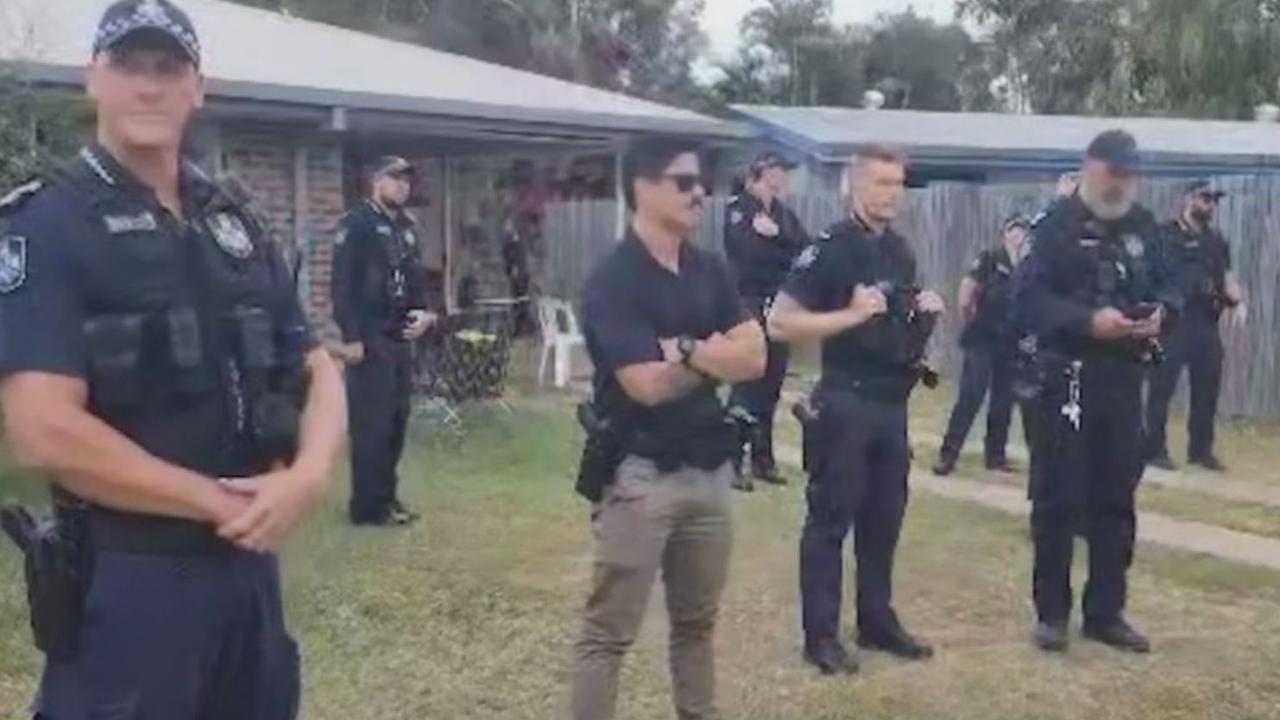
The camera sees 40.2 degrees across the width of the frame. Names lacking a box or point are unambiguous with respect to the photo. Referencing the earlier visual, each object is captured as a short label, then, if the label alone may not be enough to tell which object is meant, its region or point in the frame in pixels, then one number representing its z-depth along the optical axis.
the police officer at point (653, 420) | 4.67
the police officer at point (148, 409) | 2.78
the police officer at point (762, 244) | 9.58
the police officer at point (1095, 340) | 6.08
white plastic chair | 16.16
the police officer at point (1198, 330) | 10.80
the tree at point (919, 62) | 50.16
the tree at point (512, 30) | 39.28
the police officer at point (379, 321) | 8.33
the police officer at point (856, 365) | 5.91
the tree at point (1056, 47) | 38.31
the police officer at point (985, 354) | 10.73
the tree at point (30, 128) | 8.40
